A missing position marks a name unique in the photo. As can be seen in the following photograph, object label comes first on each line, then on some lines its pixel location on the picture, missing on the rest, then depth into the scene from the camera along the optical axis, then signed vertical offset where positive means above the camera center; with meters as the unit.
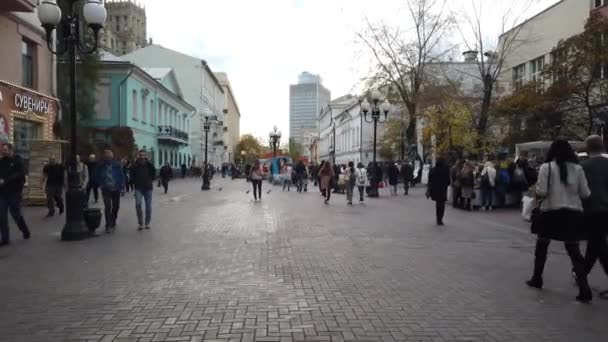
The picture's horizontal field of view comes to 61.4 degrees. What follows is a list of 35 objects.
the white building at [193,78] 67.19 +12.25
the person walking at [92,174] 16.84 -0.32
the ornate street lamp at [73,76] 9.98 +1.81
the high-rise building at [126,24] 112.12 +32.22
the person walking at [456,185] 17.00 -0.64
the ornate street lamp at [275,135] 41.14 +2.46
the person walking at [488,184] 16.34 -0.58
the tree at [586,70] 18.66 +3.65
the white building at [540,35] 30.59 +8.39
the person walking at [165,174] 25.55 -0.48
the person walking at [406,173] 25.34 -0.40
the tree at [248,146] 98.32 +3.91
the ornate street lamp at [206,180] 29.00 -0.89
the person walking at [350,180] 19.33 -0.56
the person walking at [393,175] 24.19 -0.45
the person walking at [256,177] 20.27 -0.48
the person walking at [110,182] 10.95 -0.38
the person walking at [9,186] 9.22 -0.40
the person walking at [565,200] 5.84 -0.39
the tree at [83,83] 29.30 +4.83
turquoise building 37.97 +4.87
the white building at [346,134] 75.38 +5.48
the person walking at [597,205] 6.02 -0.46
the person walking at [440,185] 12.67 -0.48
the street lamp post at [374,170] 23.31 -0.21
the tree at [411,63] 32.22 +6.62
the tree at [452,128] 37.56 +2.95
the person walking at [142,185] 11.41 -0.46
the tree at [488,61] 28.95 +6.38
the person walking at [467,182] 16.25 -0.52
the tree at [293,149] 129.30 +4.24
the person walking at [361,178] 19.78 -0.50
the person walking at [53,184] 13.92 -0.54
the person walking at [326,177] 19.59 -0.47
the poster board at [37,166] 16.53 -0.07
